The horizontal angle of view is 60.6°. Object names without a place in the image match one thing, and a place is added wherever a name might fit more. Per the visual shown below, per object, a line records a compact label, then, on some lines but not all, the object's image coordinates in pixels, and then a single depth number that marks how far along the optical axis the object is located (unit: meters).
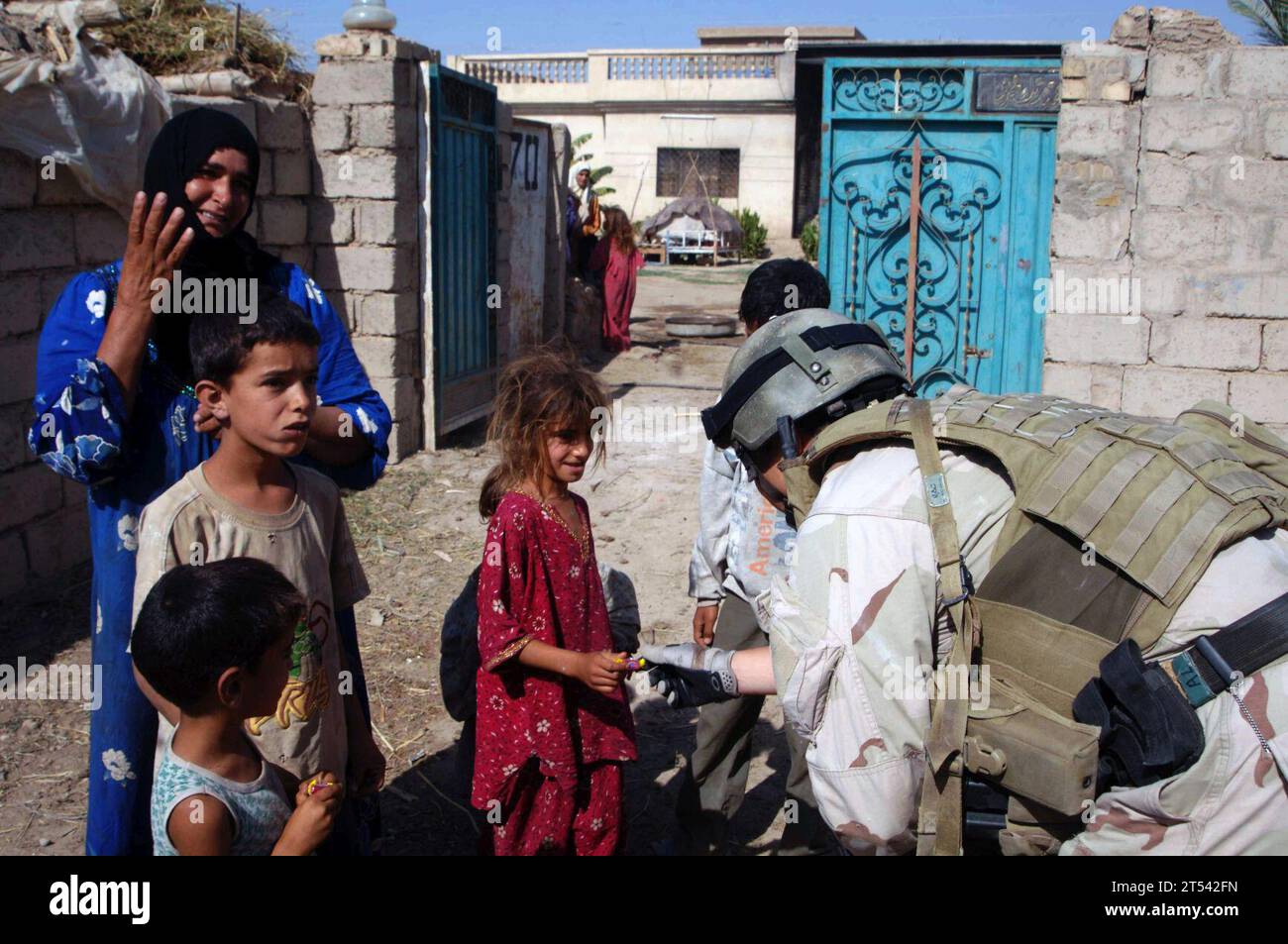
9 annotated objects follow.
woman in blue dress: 2.26
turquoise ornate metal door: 6.38
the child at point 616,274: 12.59
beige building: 26.95
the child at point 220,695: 1.88
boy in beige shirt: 2.16
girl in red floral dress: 2.71
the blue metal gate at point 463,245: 7.76
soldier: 1.57
